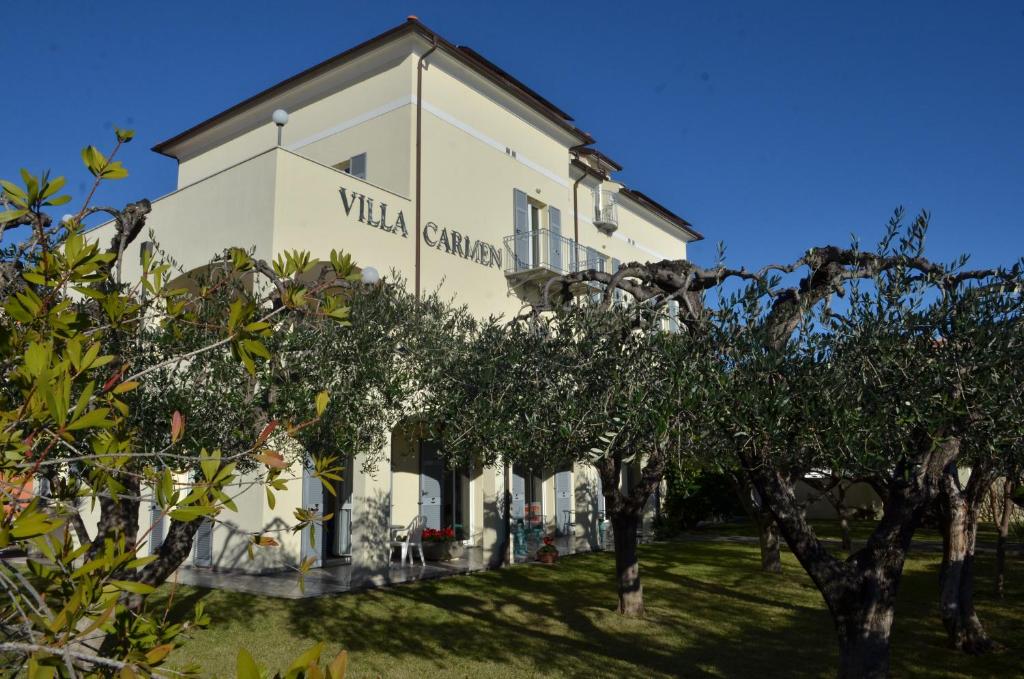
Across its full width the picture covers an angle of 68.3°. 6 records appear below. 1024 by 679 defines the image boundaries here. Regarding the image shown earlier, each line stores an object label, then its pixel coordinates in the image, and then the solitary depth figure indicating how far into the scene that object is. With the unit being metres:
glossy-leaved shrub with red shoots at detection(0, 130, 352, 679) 1.66
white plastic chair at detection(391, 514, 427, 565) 14.55
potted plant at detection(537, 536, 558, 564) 15.88
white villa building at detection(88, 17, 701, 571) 13.00
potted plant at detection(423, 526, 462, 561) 15.30
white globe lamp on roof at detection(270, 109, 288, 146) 11.32
